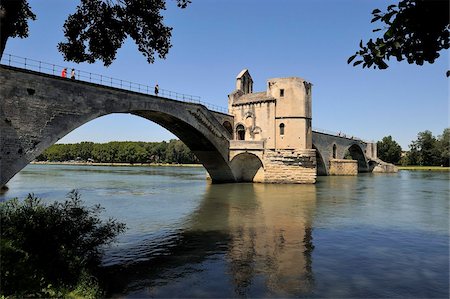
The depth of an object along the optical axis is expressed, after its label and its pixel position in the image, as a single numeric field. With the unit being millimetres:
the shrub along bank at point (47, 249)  6148
